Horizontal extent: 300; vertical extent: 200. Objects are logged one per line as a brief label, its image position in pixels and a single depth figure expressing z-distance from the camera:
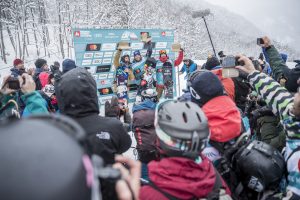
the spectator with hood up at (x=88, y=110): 2.06
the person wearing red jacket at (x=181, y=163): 1.54
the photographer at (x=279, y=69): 2.92
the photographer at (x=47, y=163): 0.82
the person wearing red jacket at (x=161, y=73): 10.64
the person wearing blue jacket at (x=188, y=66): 12.02
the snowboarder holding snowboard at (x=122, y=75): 8.87
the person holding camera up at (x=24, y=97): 2.51
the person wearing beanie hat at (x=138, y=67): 9.66
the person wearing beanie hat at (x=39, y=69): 6.95
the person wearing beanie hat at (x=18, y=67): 7.08
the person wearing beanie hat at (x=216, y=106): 2.20
